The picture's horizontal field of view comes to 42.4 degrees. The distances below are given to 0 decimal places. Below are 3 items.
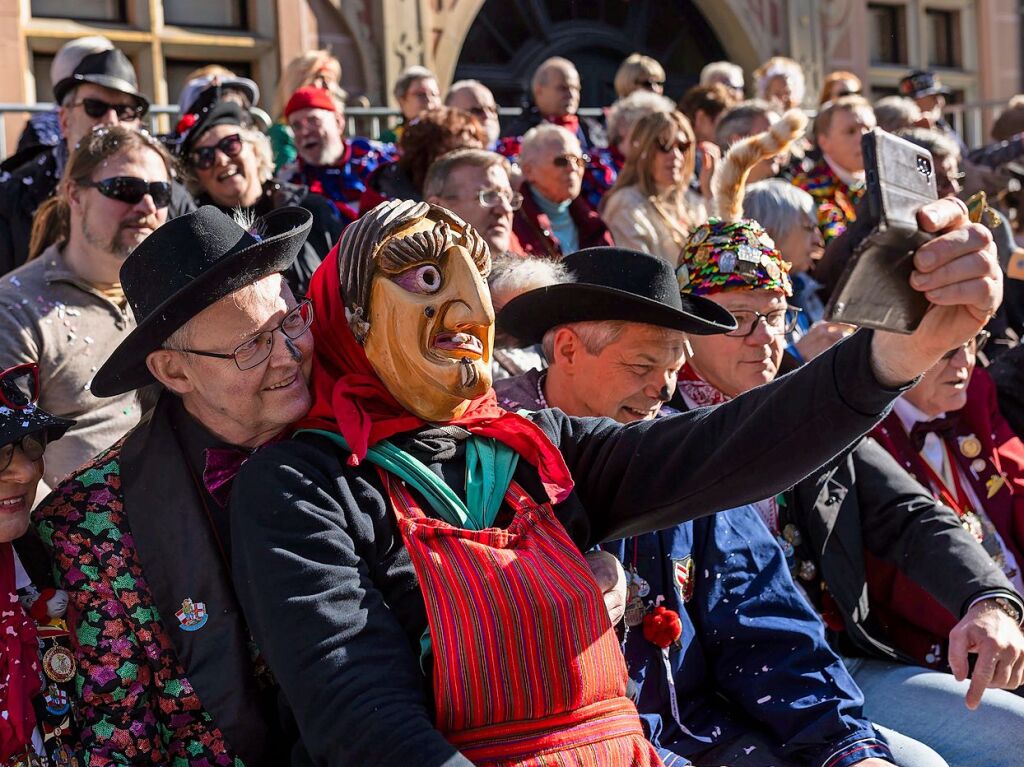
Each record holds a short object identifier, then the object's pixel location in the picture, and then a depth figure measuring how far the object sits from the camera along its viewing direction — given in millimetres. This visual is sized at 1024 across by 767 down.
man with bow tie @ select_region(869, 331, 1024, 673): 3736
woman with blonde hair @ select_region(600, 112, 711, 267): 5297
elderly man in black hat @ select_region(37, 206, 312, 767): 2307
